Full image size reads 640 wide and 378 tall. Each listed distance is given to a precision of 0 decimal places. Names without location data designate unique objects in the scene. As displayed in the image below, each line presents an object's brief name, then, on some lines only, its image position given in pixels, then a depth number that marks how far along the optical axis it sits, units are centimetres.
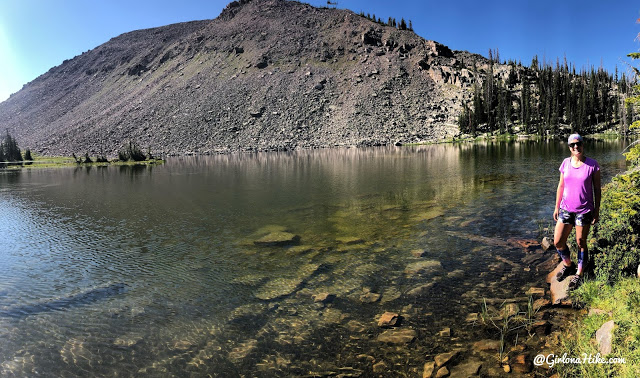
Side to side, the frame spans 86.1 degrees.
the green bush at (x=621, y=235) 771
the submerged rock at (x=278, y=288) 1046
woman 772
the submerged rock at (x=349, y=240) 1516
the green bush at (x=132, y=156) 9400
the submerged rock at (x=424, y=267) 1127
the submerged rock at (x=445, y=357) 675
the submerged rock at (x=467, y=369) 639
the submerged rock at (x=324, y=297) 981
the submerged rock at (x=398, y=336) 761
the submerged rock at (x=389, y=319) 829
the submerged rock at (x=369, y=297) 963
